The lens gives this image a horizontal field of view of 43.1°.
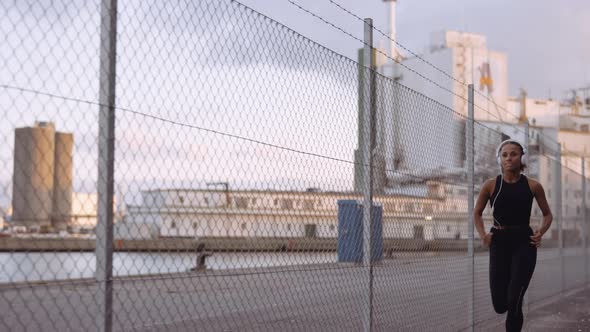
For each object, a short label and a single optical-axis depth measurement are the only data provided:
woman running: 5.62
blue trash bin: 5.91
